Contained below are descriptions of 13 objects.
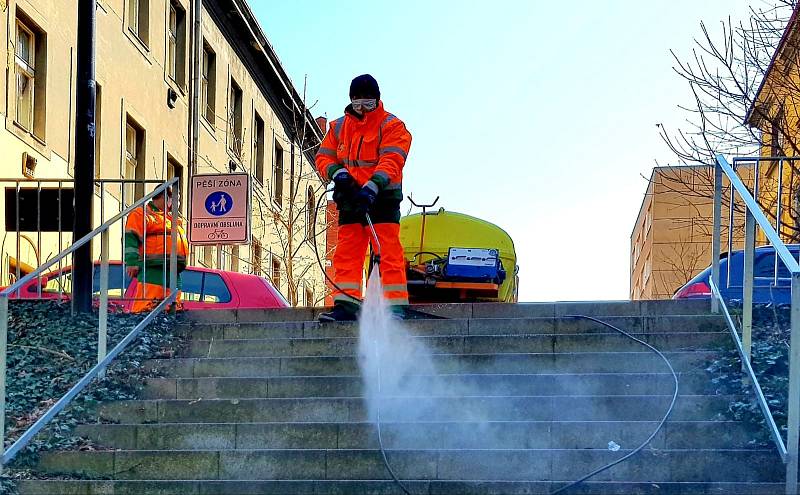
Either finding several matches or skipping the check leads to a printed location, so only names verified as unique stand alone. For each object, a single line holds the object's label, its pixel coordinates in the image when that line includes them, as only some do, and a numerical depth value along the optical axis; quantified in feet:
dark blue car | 31.76
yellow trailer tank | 57.41
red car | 46.32
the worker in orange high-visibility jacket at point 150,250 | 34.58
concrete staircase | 23.81
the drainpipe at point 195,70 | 98.07
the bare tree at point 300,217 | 90.46
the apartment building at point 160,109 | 65.62
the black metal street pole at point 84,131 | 35.96
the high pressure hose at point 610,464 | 23.34
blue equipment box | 50.62
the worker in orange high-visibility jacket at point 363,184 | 32.89
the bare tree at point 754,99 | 59.62
